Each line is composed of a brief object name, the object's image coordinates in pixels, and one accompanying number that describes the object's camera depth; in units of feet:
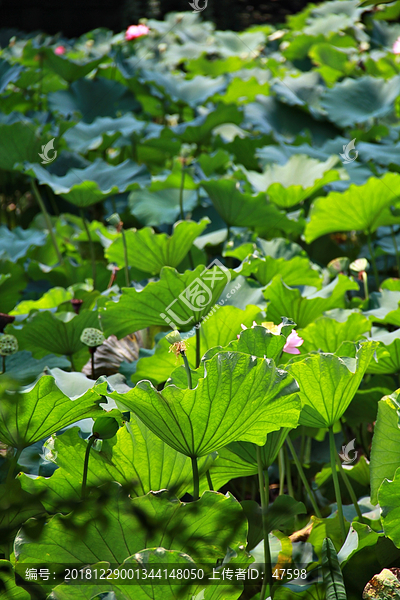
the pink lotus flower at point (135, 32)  45.99
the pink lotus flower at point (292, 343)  21.19
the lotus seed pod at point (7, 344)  22.14
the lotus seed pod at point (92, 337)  22.24
